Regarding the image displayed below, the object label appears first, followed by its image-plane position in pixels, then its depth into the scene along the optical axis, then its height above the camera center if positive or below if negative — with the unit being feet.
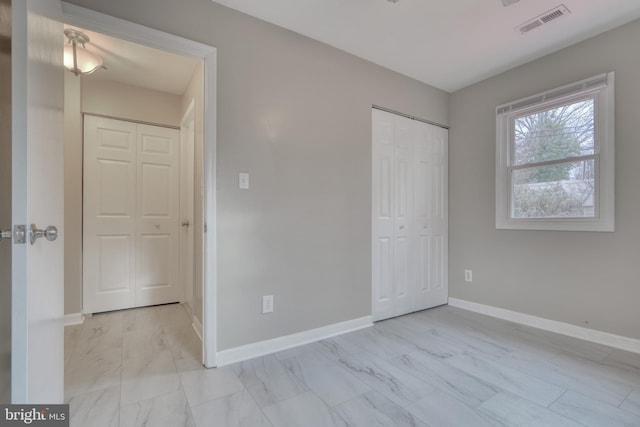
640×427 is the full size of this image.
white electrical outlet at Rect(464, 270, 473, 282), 10.25 -2.25
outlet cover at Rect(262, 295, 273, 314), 6.89 -2.21
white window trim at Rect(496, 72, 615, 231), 7.22 +1.69
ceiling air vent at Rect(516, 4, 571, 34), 6.47 +4.67
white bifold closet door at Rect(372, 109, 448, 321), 9.03 -0.05
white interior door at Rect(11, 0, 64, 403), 2.72 +0.20
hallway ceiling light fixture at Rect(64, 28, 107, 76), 7.06 +4.04
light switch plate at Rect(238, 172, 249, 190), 6.61 +0.78
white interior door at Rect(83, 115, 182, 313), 9.58 -0.05
